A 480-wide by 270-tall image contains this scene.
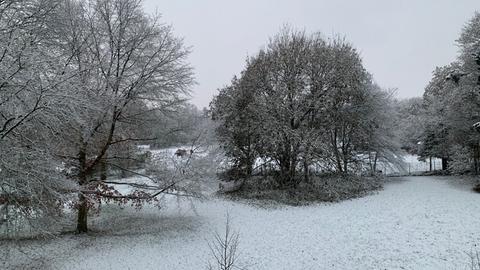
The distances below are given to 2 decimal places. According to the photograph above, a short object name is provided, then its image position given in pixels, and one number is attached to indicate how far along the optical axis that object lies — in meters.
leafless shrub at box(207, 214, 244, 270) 8.45
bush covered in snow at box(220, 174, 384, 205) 16.92
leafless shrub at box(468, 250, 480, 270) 7.92
